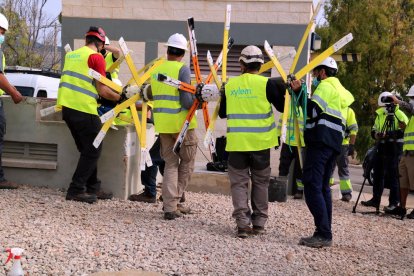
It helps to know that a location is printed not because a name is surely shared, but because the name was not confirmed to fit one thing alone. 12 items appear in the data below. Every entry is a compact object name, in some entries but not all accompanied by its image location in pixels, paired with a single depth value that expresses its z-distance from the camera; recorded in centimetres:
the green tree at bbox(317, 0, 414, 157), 2027
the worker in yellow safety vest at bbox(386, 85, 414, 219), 859
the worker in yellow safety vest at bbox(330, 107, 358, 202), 1018
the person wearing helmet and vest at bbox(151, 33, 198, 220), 648
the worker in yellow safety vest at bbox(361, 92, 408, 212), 896
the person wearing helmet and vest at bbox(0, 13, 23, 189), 711
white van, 1439
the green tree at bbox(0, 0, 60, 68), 2459
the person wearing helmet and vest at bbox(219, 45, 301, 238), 595
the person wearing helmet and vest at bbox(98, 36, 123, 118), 752
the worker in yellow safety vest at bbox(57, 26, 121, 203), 684
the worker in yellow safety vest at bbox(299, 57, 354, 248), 590
